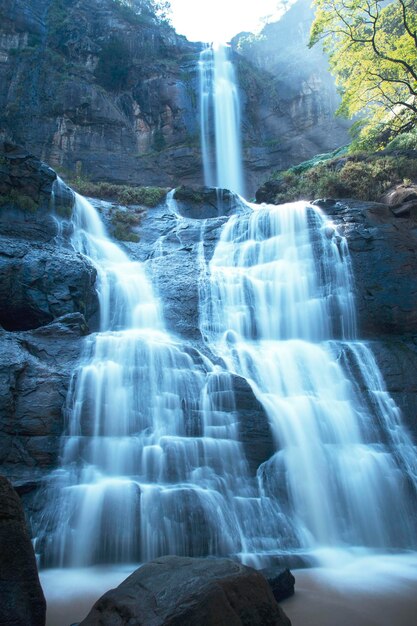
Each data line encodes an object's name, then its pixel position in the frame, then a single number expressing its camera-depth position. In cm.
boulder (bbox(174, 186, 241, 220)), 2142
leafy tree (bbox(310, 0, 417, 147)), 1509
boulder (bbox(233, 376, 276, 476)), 915
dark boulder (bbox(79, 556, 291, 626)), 349
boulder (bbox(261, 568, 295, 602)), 529
